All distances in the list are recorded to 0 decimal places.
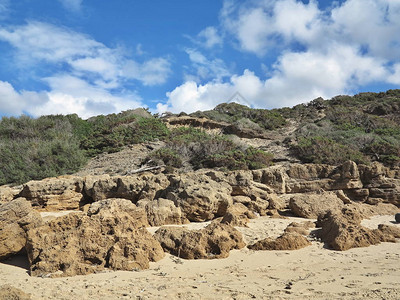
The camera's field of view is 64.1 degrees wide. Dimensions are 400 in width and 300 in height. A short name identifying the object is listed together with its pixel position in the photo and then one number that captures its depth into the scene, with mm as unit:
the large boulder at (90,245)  5224
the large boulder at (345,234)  6566
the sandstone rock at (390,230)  7305
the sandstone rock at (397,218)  9577
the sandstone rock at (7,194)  10271
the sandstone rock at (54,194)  10023
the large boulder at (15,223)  5812
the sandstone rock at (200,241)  6031
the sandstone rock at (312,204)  9749
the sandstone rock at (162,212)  8031
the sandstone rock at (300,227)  7461
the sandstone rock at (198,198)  8547
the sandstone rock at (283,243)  6486
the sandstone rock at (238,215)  8023
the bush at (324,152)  14977
